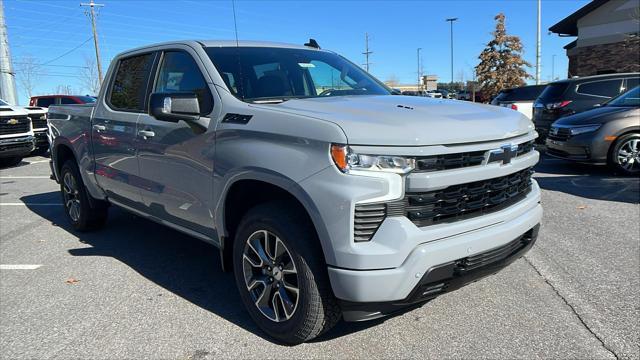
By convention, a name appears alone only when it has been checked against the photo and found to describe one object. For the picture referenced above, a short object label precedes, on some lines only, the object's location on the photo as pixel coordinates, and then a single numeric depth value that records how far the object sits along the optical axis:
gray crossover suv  8.05
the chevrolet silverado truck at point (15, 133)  12.34
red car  17.14
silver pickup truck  2.55
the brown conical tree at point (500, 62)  47.44
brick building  24.70
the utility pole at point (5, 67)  21.00
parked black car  10.67
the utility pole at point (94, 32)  45.12
